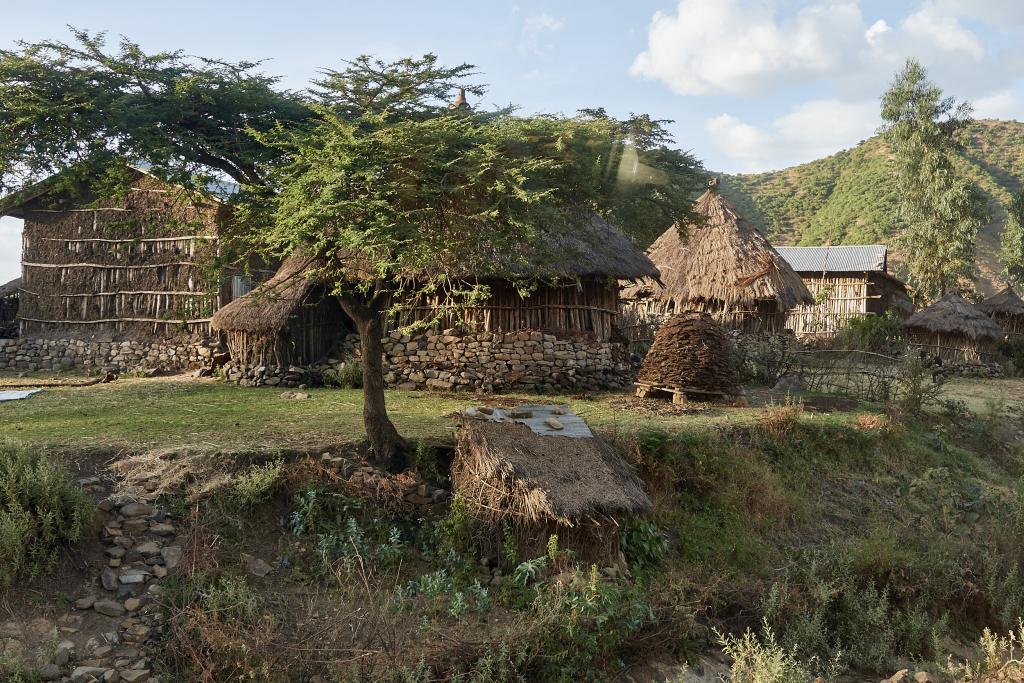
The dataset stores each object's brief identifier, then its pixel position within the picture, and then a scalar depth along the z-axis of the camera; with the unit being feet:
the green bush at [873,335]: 68.74
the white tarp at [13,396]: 40.25
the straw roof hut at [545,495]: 23.93
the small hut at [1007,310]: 79.77
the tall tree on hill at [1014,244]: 90.12
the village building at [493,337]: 44.75
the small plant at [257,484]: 24.18
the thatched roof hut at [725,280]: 66.49
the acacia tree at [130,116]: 31.58
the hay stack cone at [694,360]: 41.60
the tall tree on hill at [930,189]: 85.46
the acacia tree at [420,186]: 24.72
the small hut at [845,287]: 96.37
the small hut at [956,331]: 71.77
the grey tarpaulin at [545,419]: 28.22
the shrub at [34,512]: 20.10
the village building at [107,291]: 55.47
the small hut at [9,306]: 64.44
